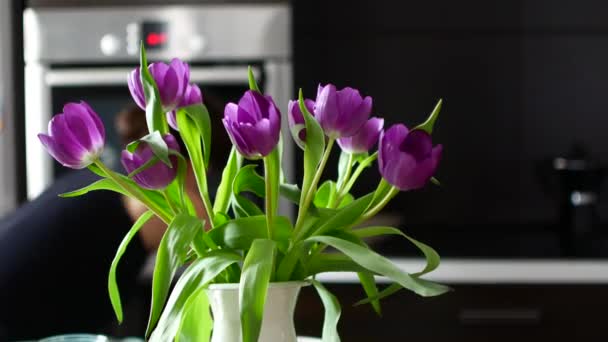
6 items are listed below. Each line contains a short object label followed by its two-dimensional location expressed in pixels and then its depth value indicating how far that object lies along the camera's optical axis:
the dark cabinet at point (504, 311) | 3.00
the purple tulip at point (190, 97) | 1.37
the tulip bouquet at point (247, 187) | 1.21
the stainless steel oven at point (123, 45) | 3.11
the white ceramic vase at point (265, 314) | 1.29
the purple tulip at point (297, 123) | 1.30
